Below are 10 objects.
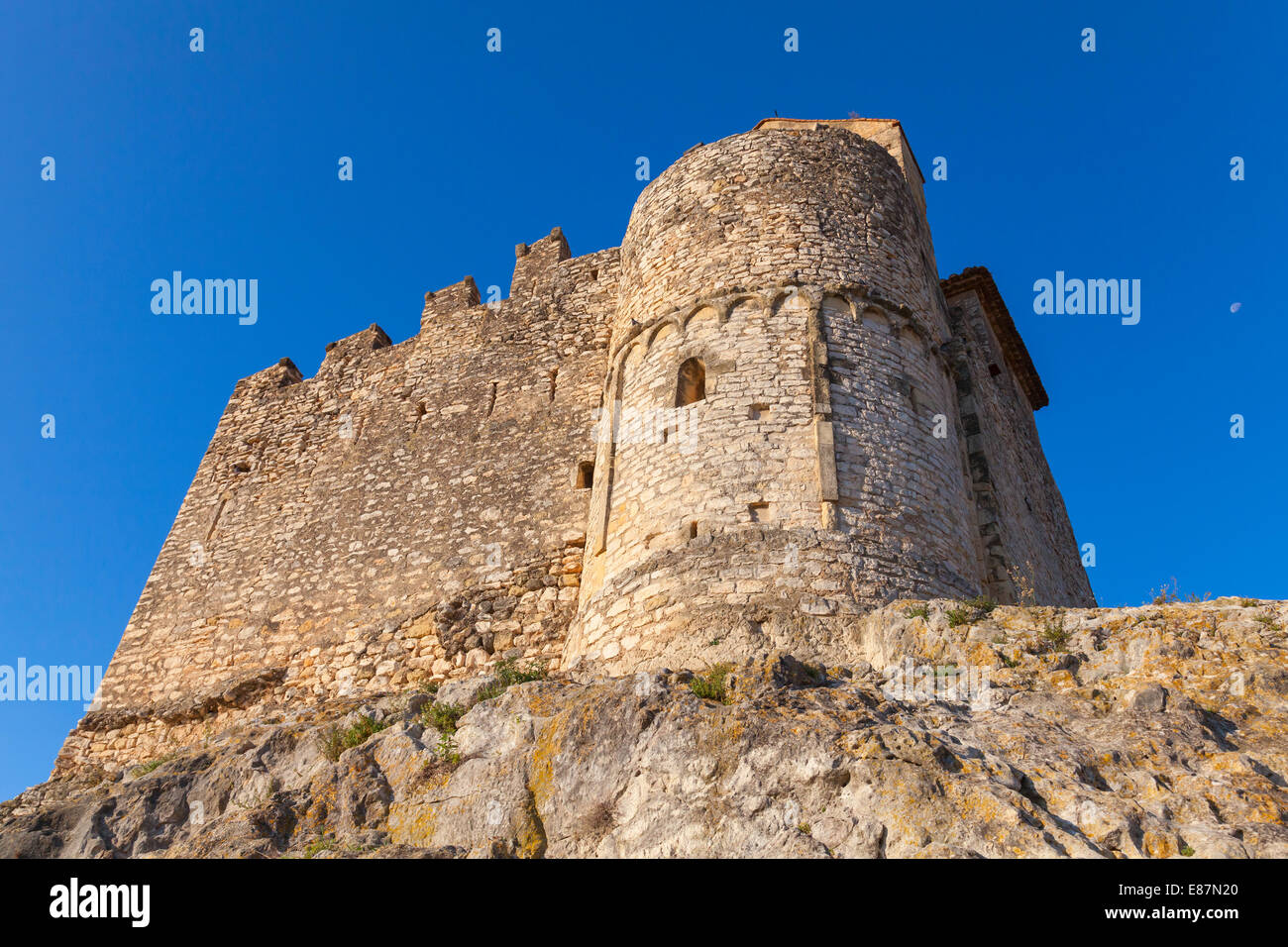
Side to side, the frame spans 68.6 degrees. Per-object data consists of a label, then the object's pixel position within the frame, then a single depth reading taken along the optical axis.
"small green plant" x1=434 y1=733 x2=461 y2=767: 6.32
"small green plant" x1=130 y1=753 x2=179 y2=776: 8.02
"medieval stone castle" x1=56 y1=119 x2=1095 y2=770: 8.27
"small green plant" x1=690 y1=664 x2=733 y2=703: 6.10
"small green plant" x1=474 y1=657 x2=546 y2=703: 7.26
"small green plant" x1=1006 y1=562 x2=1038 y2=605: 9.76
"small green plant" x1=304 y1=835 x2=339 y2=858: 5.49
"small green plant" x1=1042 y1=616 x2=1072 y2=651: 6.41
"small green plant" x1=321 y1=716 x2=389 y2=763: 6.90
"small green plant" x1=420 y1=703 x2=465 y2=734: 6.83
